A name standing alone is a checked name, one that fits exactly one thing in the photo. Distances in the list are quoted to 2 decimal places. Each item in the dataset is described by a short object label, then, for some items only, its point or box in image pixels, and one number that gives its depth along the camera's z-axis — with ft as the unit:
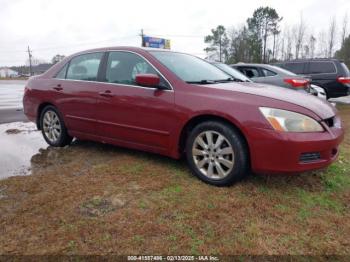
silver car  27.03
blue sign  108.55
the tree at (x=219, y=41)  167.94
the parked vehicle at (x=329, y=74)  34.96
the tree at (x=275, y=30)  157.79
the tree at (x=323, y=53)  151.31
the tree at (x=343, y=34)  138.41
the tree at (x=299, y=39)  150.48
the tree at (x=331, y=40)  146.41
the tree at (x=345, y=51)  127.49
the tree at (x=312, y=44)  154.05
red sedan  10.64
